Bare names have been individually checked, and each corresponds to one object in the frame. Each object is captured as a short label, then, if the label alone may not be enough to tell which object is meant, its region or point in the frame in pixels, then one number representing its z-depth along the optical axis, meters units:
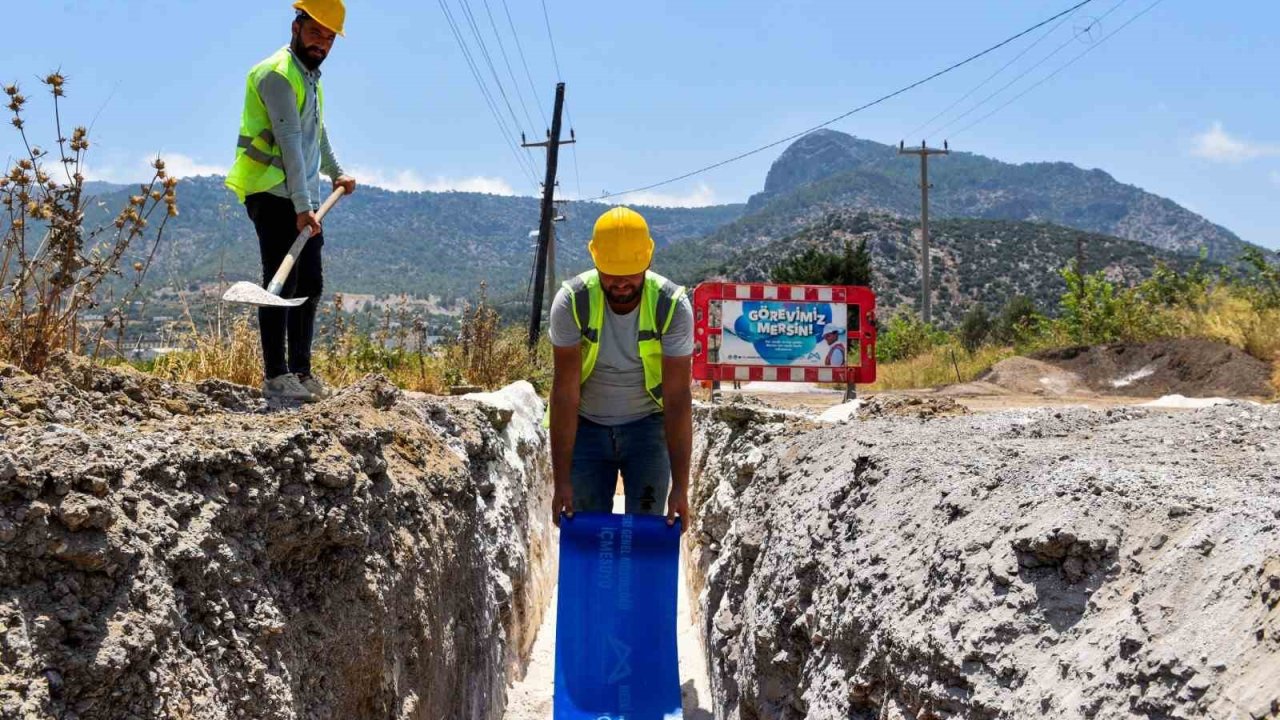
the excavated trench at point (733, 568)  2.14
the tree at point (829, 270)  39.00
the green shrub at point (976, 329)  35.96
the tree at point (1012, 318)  34.91
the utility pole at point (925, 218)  36.62
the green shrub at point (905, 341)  27.92
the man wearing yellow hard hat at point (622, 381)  4.21
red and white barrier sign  11.08
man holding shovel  4.73
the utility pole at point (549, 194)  25.83
